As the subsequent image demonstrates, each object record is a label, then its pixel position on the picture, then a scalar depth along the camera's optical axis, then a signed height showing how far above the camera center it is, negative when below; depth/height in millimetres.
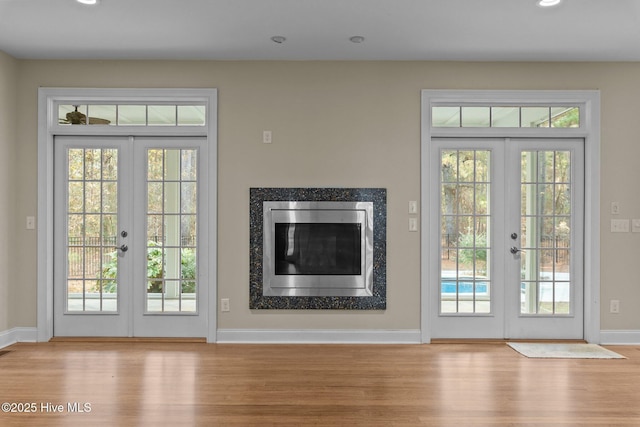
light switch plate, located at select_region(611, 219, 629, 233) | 4320 -68
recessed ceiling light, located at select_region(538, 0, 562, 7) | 3105 +1461
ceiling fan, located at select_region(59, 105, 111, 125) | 4383 +908
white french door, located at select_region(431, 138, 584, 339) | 4371 -189
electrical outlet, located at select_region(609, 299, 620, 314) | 4312 -842
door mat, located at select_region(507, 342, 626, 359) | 3896 -1155
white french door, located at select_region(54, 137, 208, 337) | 4375 -170
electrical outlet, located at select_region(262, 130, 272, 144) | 4328 +745
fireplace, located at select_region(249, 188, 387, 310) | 4320 -275
